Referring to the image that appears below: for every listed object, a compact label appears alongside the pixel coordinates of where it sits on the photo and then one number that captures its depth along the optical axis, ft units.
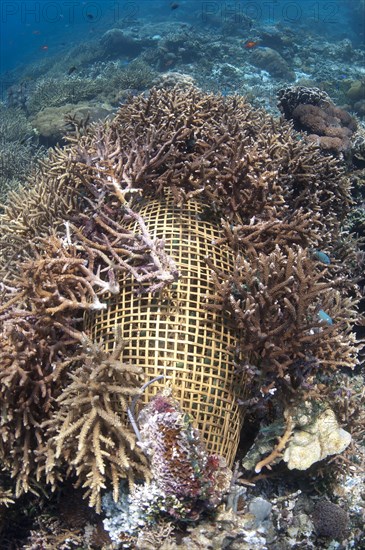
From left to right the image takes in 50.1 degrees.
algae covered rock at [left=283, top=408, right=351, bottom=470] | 9.81
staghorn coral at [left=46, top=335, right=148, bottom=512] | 7.74
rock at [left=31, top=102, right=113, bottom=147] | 35.42
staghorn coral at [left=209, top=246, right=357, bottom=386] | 9.16
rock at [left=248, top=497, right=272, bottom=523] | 8.92
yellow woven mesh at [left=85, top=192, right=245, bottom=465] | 8.73
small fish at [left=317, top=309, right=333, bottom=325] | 9.81
